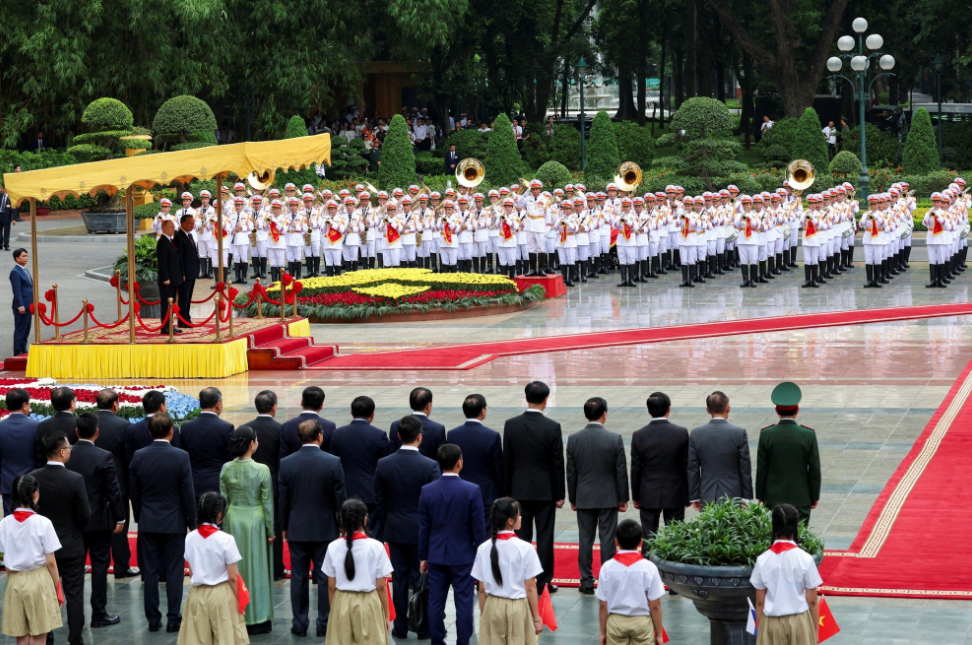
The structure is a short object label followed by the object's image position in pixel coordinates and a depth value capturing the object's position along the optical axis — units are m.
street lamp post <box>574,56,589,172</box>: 44.49
